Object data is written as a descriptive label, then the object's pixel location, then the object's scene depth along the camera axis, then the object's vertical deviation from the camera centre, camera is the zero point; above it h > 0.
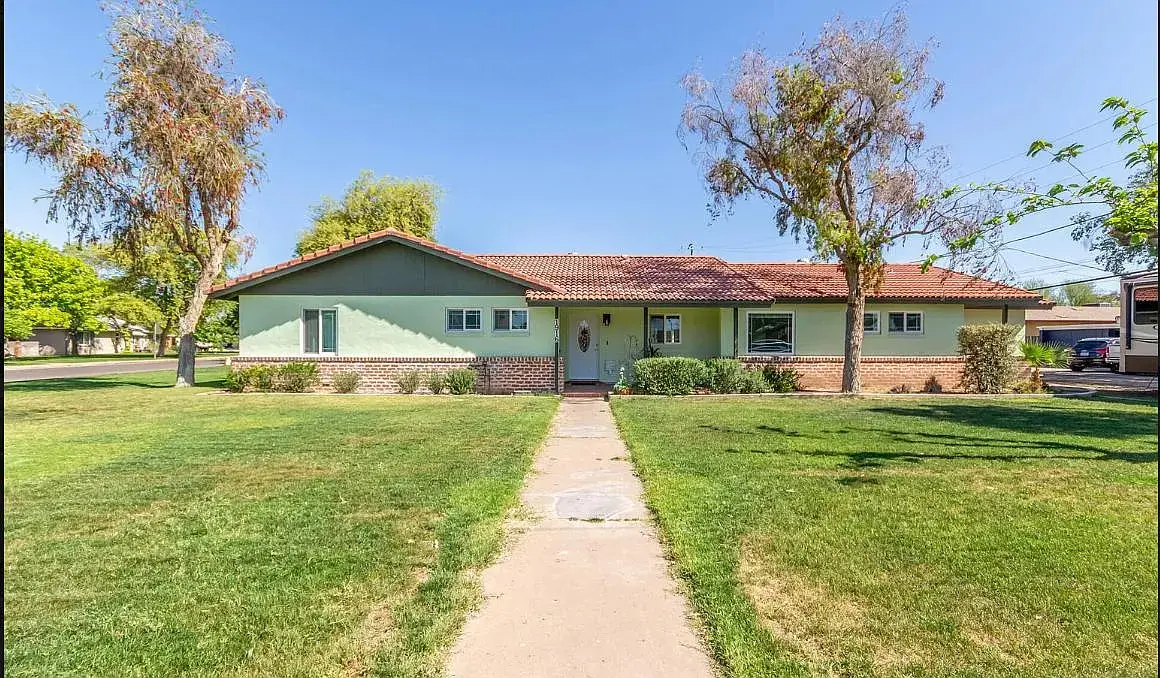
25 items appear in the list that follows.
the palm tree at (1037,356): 16.22 -0.30
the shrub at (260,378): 15.70 -0.98
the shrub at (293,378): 15.70 -0.98
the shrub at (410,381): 15.95 -1.07
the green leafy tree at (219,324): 44.47 +1.44
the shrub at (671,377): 15.07 -0.87
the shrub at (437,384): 15.72 -1.13
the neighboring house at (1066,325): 38.62 +1.44
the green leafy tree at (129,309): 42.78 +2.48
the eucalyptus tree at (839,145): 13.84 +5.13
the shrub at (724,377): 15.18 -0.87
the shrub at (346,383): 15.93 -1.12
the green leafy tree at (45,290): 39.84 +3.83
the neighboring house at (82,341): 50.19 +0.04
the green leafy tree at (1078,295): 72.03 +6.91
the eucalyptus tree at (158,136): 15.10 +5.53
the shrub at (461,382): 15.49 -1.06
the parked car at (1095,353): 25.91 -0.34
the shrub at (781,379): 15.92 -0.97
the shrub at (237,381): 15.73 -1.07
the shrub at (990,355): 15.68 -0.27
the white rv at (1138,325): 18.12 +0.70
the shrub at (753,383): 15.32 -1.03
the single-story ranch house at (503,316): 16.28 +0.81
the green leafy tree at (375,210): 37.25 +8.97
